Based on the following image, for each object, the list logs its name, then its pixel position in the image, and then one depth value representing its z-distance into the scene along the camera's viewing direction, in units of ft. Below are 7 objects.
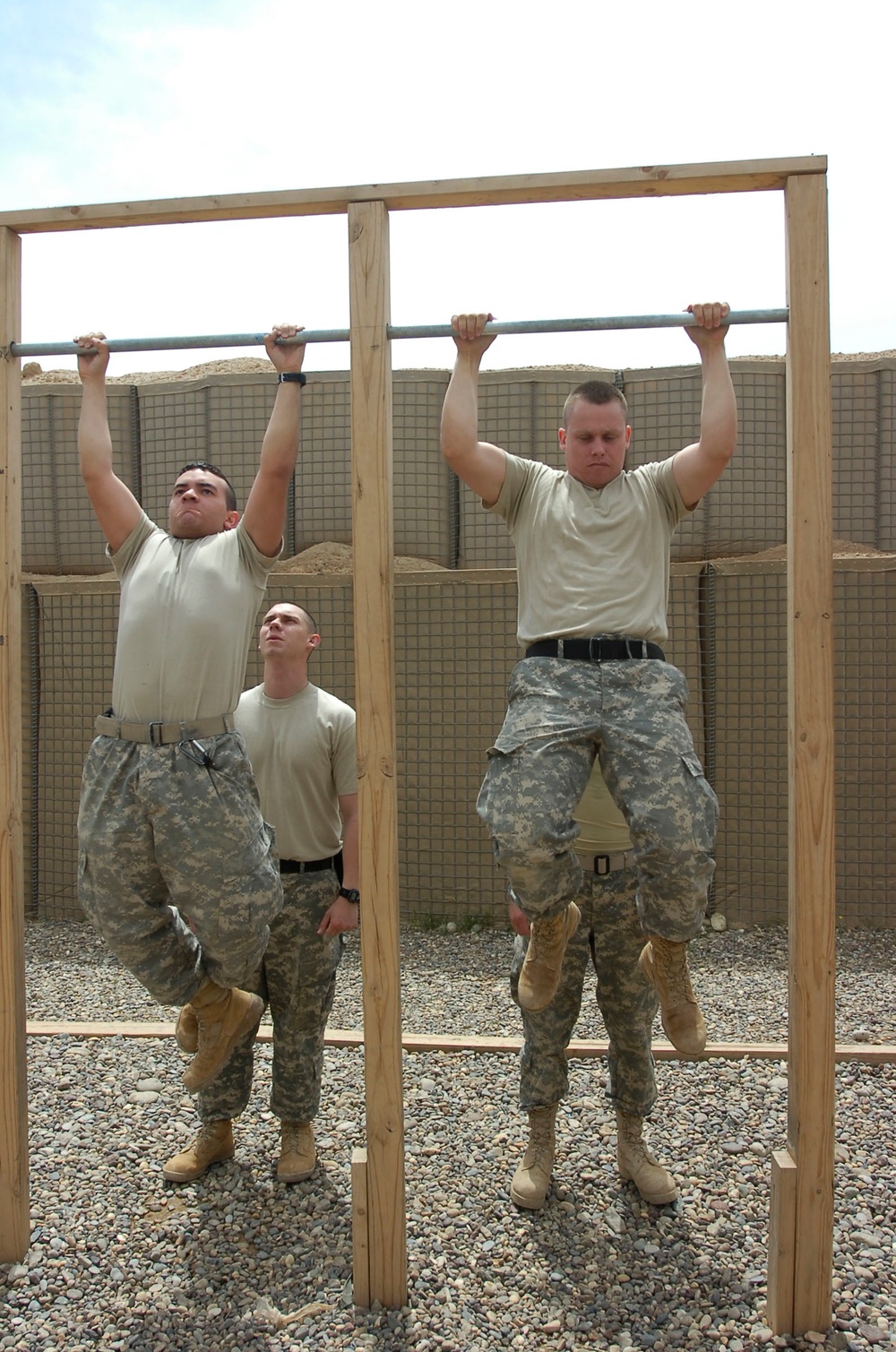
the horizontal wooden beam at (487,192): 8.31
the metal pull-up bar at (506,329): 8.41
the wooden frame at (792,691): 8.18
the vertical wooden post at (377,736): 8.40
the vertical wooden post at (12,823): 9.03
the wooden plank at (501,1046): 12.98
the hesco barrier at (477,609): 18.72
